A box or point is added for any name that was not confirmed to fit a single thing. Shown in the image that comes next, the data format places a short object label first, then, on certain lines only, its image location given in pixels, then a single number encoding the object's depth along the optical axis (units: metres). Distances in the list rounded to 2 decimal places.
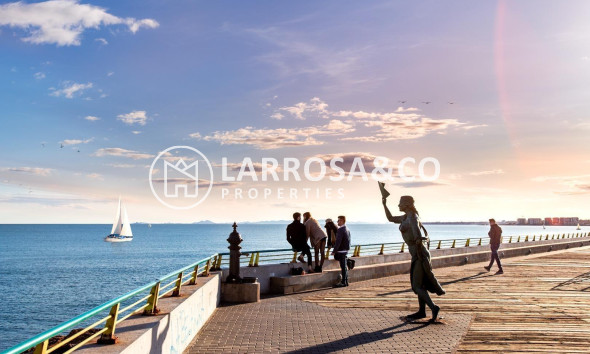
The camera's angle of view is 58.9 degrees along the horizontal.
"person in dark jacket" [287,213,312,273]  16.72
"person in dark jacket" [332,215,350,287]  16.77
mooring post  13.45
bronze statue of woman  11.00
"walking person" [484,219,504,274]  21.17
